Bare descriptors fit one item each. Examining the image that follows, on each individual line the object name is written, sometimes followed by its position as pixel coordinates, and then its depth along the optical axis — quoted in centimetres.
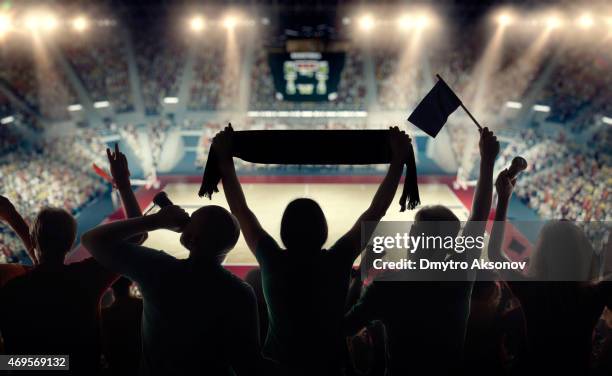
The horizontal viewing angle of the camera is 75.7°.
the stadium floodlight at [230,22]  2346
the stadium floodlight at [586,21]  2062
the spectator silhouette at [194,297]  166
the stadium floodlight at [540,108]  2050
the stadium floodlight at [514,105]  2166
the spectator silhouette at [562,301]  210
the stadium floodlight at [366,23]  2325
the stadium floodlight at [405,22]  2373
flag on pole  327
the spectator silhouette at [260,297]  253
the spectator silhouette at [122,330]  251
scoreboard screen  1457
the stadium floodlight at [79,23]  2203
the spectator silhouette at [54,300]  195
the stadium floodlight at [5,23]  1923
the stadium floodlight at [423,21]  2350
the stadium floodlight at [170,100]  2280
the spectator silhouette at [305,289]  183
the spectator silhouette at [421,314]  194
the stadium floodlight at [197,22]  2280
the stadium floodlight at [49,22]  2122
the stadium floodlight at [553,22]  2270
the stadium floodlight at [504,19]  2225
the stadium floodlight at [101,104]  2198
